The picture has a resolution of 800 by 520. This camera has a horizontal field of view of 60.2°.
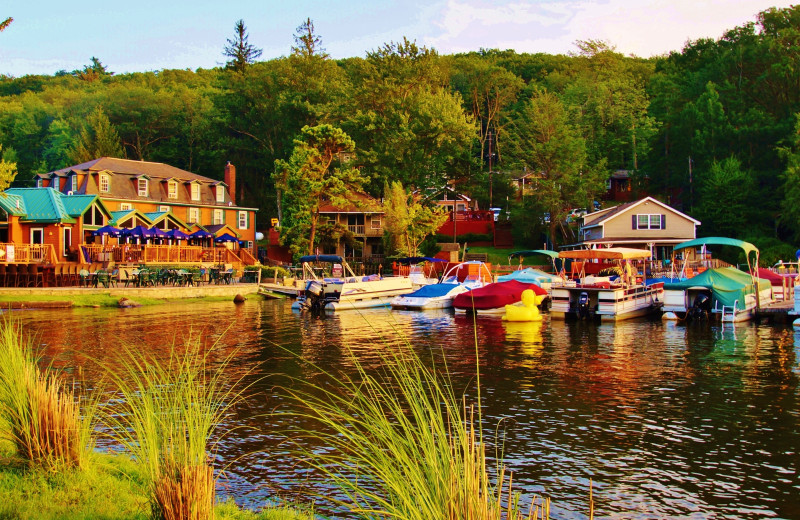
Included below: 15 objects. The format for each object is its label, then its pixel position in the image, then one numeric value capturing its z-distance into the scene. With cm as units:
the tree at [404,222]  6725
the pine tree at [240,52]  10988
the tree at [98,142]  8369
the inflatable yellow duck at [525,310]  3550
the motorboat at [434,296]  4166
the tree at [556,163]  7250
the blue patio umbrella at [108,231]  5369
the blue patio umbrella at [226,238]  6899
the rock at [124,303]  4038
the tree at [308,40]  9625
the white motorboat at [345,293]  4159
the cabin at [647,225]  6706
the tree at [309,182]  6293
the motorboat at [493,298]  3875
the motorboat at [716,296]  3388
